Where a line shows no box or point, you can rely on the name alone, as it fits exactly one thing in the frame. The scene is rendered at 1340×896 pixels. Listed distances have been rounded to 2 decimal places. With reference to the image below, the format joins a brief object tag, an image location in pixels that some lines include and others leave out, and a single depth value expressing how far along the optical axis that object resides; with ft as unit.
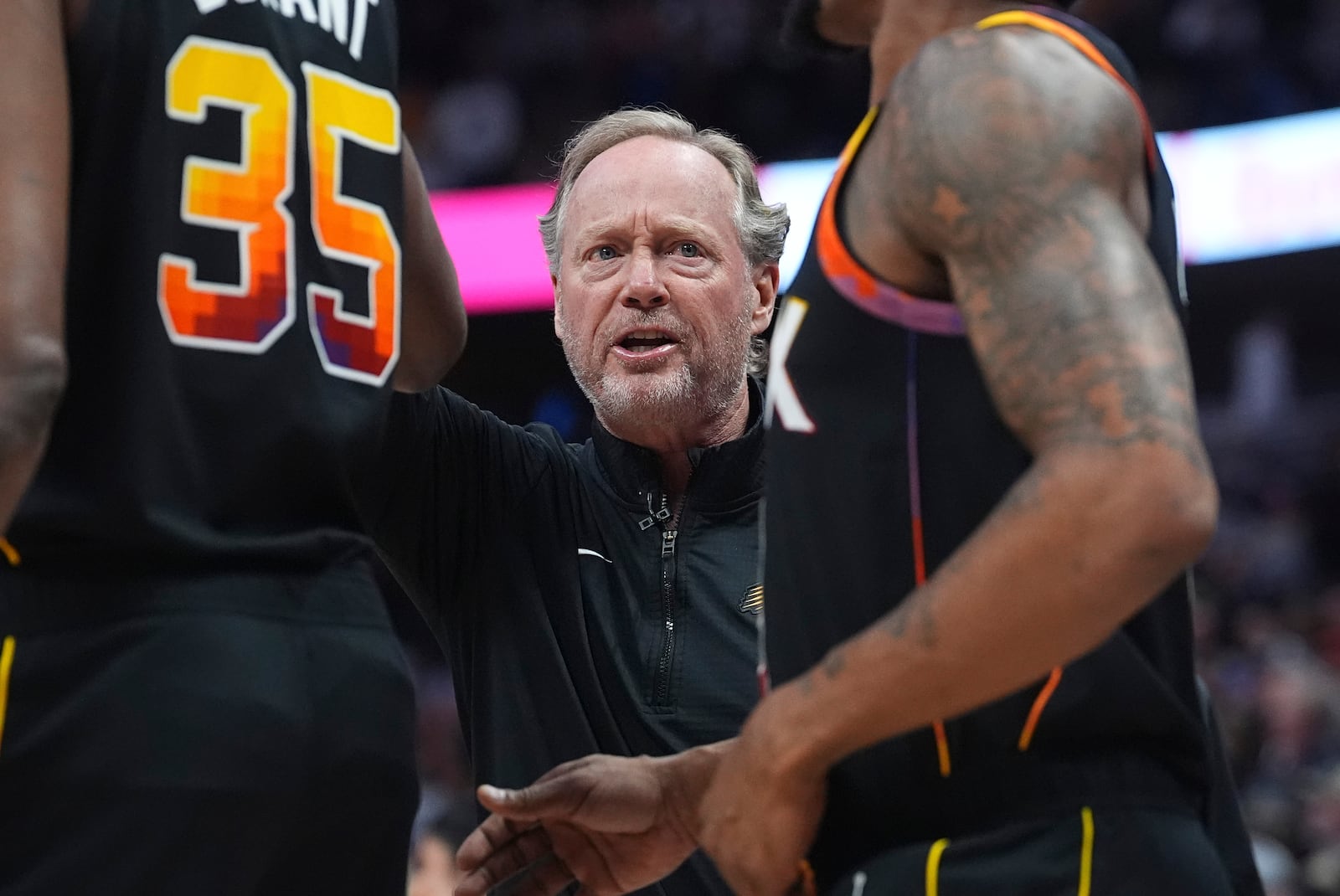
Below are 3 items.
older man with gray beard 18.44
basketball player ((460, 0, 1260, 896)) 16.84
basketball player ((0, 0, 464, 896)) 17.00
